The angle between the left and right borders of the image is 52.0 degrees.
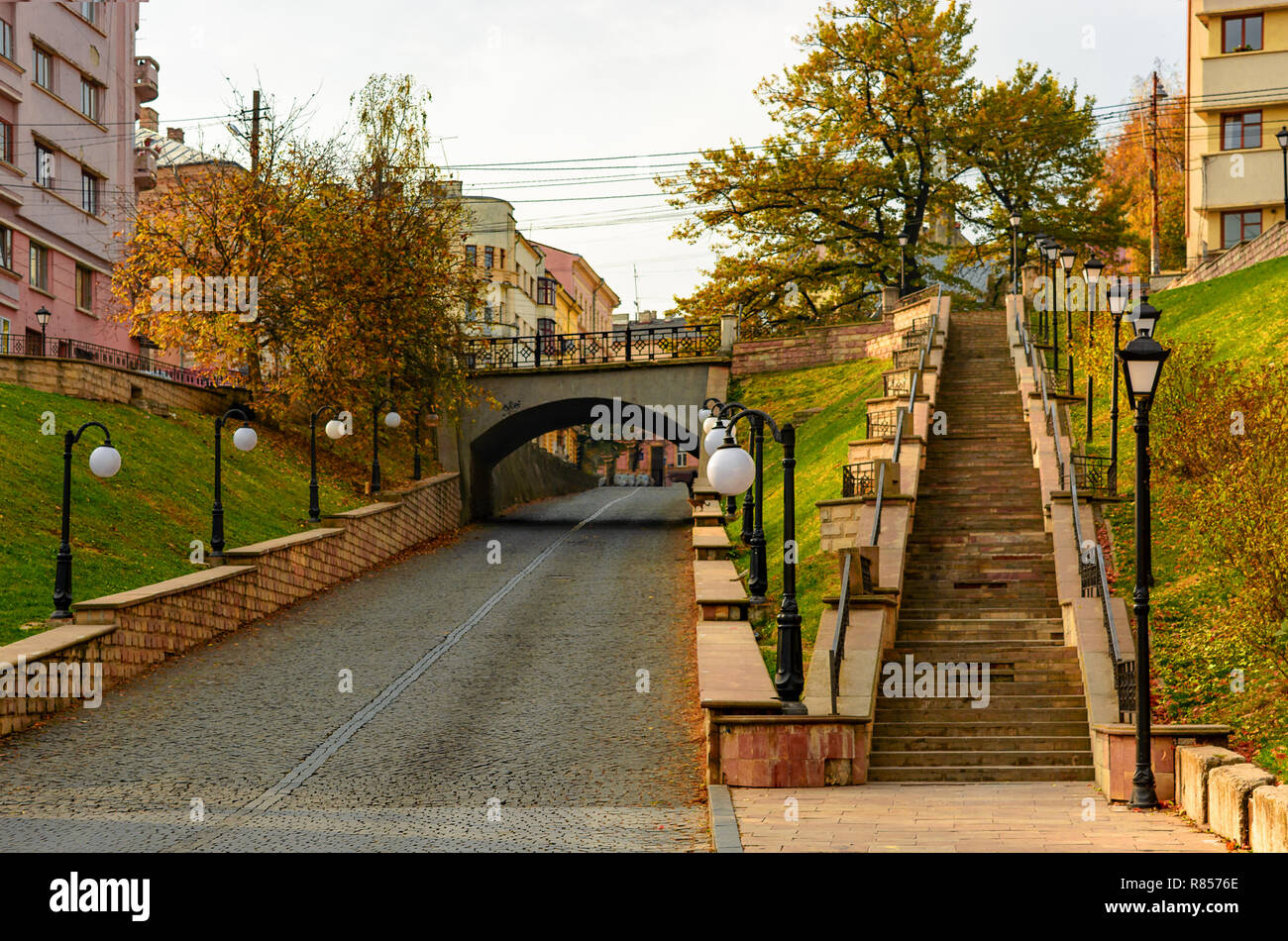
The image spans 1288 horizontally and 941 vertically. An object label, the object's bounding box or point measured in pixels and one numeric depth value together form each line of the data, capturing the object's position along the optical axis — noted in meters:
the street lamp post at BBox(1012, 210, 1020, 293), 43.06
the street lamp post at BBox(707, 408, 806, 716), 13.18
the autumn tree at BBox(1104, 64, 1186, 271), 62.19
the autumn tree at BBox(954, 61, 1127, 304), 49.09
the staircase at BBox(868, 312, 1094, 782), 14.54
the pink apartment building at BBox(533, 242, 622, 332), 98.94
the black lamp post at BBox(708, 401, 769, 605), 16.95
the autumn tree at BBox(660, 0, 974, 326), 48.03
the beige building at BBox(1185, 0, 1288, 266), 47.22
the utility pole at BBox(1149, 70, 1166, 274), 52.33
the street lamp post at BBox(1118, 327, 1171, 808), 12.10
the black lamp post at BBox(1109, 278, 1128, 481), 22.48
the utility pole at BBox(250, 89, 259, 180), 35.01
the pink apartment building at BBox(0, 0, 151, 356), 41.22
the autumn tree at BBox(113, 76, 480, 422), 33.22
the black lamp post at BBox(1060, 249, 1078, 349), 38.28
